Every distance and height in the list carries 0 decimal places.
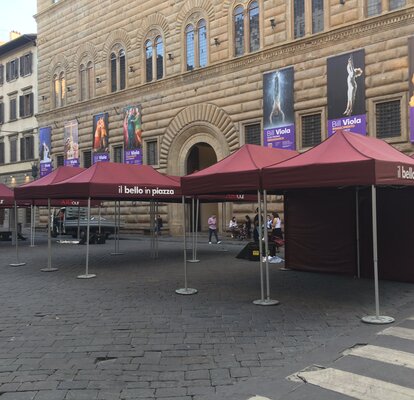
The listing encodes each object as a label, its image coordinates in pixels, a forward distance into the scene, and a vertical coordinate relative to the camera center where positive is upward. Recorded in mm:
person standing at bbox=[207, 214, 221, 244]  23828 -424
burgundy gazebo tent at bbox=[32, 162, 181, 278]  12484 +903
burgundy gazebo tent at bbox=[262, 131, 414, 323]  7559 +439
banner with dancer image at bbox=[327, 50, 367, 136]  20938 +5375
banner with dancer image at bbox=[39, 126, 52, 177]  39312 +5686
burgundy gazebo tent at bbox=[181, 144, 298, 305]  8836 +779
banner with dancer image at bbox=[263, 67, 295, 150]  23453 +5209
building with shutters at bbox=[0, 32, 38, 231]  42531 +10020
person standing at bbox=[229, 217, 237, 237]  25141 -513
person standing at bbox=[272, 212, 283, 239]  17327 -424
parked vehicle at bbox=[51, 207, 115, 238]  27391 -288
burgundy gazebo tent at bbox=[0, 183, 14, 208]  20984 +963
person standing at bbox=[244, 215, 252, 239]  24762 -620
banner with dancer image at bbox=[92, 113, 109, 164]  33906 +5644
